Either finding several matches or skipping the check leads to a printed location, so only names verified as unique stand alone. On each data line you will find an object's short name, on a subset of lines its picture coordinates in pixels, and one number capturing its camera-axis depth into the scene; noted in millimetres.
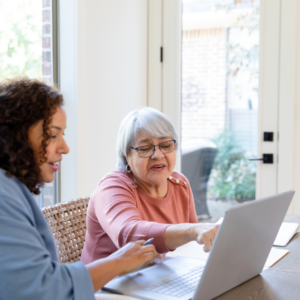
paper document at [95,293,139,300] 882
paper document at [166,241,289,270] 1268
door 2797
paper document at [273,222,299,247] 1485
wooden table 975
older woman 1378
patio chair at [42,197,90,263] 1521
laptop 851
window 2023
